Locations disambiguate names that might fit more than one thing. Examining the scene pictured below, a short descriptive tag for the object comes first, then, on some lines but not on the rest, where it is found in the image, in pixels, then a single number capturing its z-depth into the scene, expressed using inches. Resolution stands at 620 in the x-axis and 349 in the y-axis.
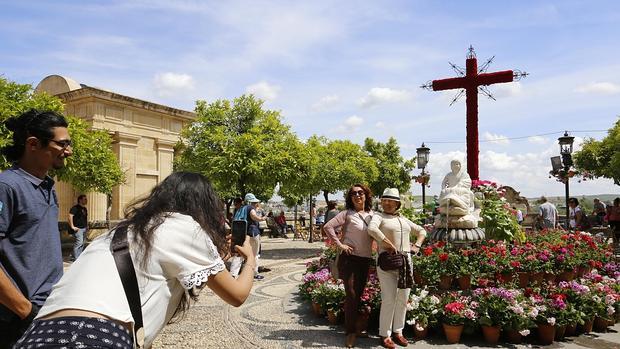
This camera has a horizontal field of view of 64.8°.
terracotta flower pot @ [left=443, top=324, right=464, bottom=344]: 231.9
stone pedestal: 333.7
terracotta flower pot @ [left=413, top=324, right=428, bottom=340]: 237.0
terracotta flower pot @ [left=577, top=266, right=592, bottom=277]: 327.7
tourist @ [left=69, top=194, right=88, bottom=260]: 473.7
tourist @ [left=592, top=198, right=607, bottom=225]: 757.3
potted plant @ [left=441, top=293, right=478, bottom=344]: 231.6
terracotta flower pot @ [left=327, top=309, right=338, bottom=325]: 267.3
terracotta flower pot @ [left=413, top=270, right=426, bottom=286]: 285.0
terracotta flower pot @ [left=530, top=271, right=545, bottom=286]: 296.4
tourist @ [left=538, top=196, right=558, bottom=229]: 617.6
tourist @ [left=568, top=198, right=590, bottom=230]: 660.7
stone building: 888.3
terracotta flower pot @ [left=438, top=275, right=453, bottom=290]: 279.6
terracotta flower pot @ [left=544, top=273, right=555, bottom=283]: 304.6
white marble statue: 341.7
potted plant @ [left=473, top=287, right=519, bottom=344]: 229.9
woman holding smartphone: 71.5
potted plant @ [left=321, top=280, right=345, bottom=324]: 267.7
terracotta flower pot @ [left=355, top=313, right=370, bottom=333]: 245.5
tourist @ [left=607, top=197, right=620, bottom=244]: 551.8
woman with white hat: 220.8
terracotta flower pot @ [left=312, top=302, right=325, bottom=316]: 282.5
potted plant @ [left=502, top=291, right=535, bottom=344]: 226.8
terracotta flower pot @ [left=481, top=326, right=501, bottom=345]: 229.8
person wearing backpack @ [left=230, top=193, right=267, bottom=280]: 422.0
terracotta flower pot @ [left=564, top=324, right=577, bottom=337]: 241.8
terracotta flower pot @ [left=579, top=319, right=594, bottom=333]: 248.6
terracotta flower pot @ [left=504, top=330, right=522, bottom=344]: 230.7
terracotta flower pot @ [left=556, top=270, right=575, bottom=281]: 314.7
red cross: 624.4
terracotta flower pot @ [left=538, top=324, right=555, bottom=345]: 232.4
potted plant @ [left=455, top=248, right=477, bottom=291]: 276.8
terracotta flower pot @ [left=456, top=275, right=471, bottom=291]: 277.3
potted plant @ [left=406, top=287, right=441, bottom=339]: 237.5
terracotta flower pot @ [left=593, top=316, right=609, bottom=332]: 255.0
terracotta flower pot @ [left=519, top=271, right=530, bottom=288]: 291.7
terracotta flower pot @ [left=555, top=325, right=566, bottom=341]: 236.1
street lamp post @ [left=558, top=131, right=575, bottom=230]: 547.8
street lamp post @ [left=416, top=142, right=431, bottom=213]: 757.9
